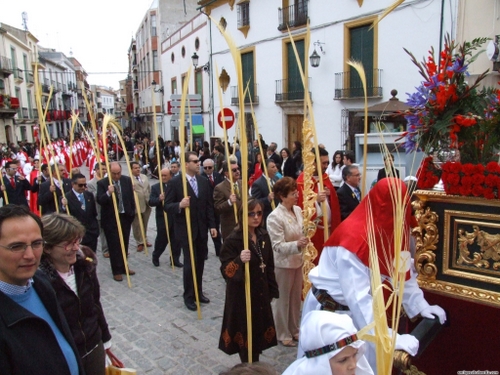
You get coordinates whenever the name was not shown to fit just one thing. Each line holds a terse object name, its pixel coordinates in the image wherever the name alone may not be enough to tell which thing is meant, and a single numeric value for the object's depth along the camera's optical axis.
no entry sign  8.15
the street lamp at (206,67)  22.33
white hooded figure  1.74
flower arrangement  2.62
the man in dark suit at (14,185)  8.82
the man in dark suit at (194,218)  5.34
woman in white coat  4.11
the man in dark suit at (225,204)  6.34
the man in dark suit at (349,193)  5.64
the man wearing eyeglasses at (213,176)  7.25
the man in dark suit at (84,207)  6.25
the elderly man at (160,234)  7.08
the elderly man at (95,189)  6.99
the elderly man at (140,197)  7.99
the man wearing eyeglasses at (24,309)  1.76
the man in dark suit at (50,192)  7.32
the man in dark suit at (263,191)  6.27
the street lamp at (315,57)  14.92
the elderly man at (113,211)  6.47
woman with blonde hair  2.54
